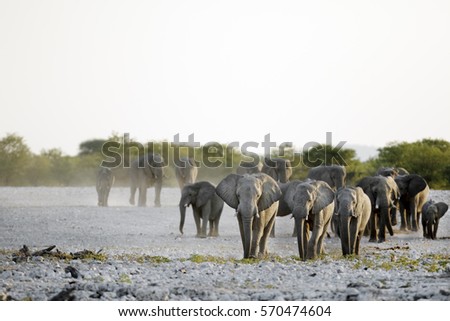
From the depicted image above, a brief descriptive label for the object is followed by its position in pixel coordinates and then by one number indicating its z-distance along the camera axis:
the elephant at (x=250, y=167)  34.53
